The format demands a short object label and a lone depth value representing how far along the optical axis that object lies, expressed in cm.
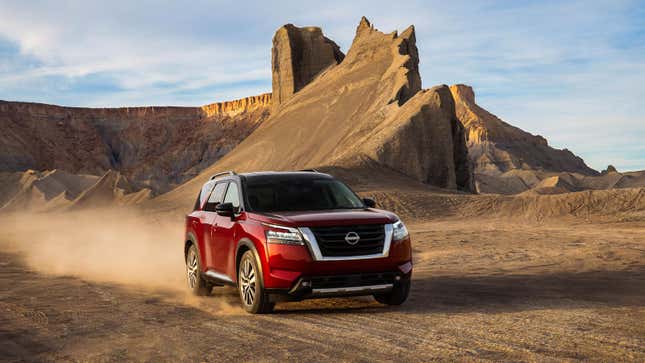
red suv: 870
